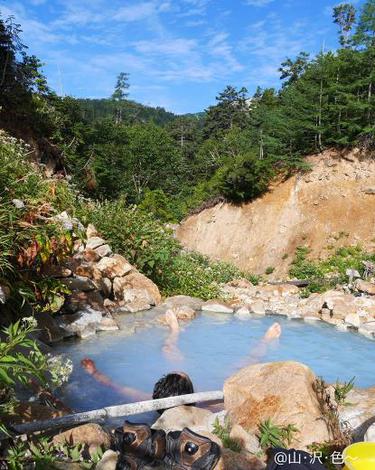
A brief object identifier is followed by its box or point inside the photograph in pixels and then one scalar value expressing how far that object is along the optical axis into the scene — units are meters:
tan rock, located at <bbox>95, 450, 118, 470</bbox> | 2.54
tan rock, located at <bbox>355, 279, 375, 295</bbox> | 10.73
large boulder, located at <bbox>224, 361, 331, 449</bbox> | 3.15
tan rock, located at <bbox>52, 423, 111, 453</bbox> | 2.89
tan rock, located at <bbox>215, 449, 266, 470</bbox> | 2.63
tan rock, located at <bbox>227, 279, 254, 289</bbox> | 12.74
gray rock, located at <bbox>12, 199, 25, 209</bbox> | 4.42
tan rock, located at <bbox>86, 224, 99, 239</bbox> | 9.08
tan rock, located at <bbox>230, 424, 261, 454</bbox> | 3.04
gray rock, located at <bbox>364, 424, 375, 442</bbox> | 2.82
